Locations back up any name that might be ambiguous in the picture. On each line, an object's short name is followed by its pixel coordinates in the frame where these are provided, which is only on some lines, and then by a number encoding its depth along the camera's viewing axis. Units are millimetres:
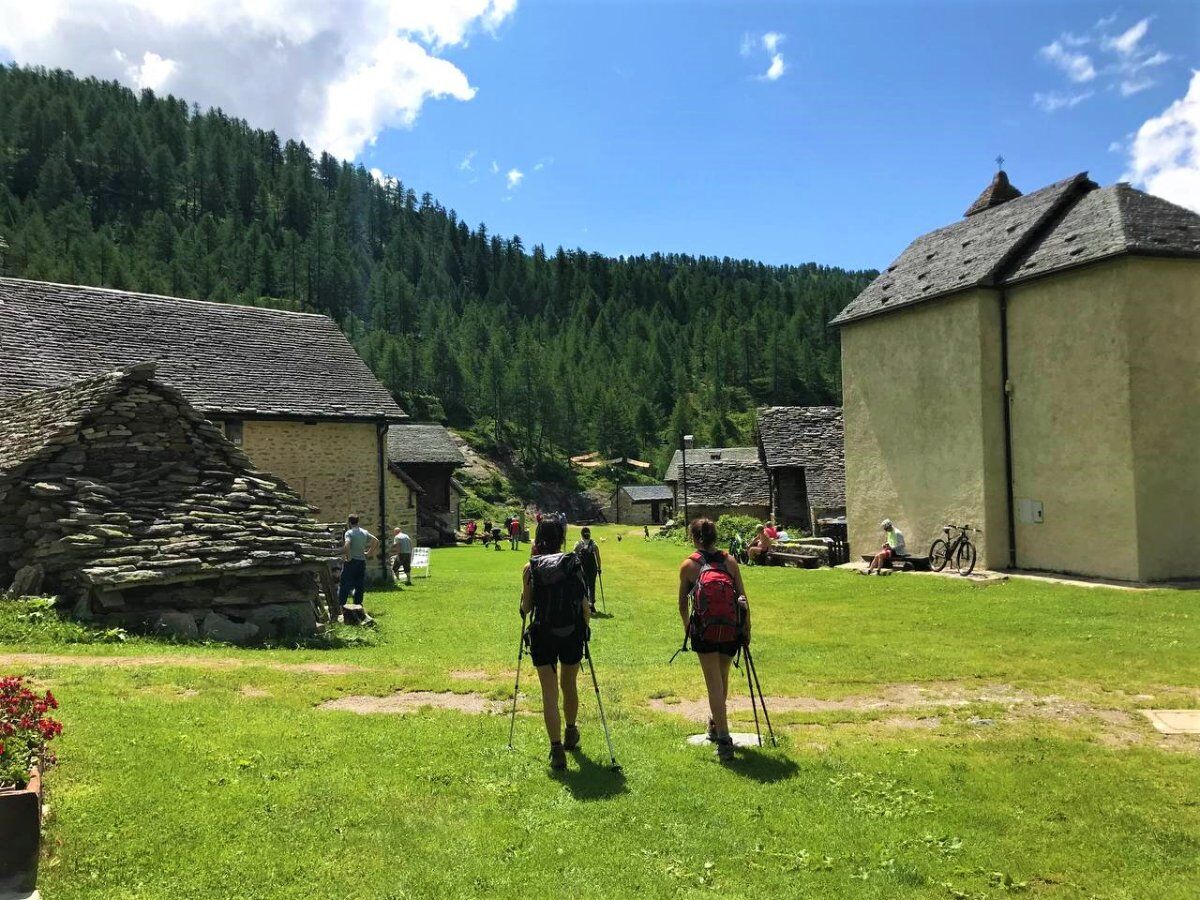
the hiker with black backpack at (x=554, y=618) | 6504
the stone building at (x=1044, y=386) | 18766
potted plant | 4102
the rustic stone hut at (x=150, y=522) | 12688
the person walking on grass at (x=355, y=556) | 16375
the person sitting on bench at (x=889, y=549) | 23266
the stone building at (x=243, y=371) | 21531
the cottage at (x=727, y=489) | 46281
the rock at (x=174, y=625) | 12508
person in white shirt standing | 24234
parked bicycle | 22031
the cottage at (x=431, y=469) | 47969
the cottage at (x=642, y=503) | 86000
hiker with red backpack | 6629
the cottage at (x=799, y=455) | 37344
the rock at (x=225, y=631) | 12805
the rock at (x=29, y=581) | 12688
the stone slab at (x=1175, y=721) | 7552
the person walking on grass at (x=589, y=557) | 15686
